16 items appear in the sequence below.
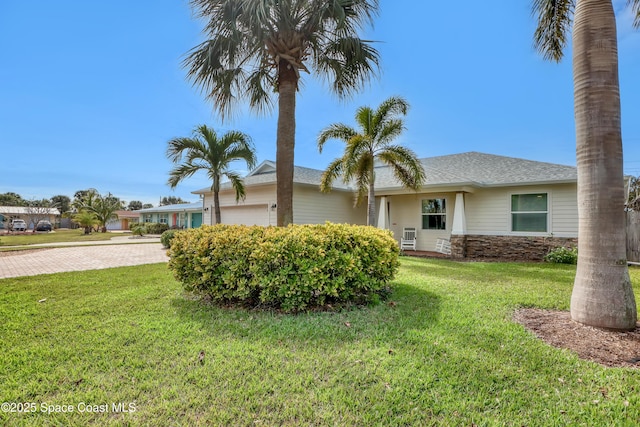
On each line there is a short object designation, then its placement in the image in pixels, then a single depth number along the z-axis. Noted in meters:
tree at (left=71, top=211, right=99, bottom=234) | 29.94
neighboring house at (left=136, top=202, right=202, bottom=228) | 28.98
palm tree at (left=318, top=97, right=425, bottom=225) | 11.41
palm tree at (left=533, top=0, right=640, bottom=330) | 3.65
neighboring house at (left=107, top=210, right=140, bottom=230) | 47.25
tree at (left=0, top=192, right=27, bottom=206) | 58.25
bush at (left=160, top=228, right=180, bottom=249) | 15.23
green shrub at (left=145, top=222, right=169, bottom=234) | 30.78
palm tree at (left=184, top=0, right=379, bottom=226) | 6.08
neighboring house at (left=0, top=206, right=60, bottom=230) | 37.03
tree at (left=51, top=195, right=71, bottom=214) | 57.44
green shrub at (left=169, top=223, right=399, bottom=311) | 4.27
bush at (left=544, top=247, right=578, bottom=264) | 10.17
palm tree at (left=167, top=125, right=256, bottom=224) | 12.99
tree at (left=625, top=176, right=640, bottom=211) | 22.73
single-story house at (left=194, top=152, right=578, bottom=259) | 11.11
